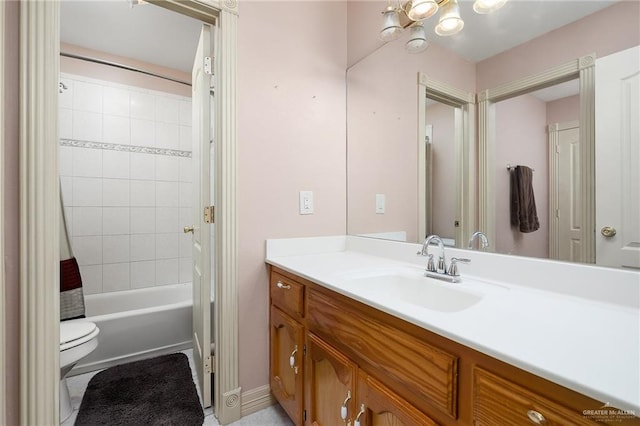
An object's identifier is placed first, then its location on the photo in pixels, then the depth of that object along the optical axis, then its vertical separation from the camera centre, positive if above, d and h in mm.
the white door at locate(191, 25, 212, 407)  1453 -45
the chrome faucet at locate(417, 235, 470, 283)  1072 -211
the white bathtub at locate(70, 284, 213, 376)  1877 -823
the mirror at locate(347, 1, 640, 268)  886 +530
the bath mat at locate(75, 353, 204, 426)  1439 -1020
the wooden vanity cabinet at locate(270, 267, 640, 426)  514 -398
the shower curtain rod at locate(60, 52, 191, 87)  2277 +1276
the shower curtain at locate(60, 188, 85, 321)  1848 -446
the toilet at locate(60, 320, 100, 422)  1429 -684
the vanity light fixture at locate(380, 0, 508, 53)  1166 +907
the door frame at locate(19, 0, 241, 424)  970 +5
